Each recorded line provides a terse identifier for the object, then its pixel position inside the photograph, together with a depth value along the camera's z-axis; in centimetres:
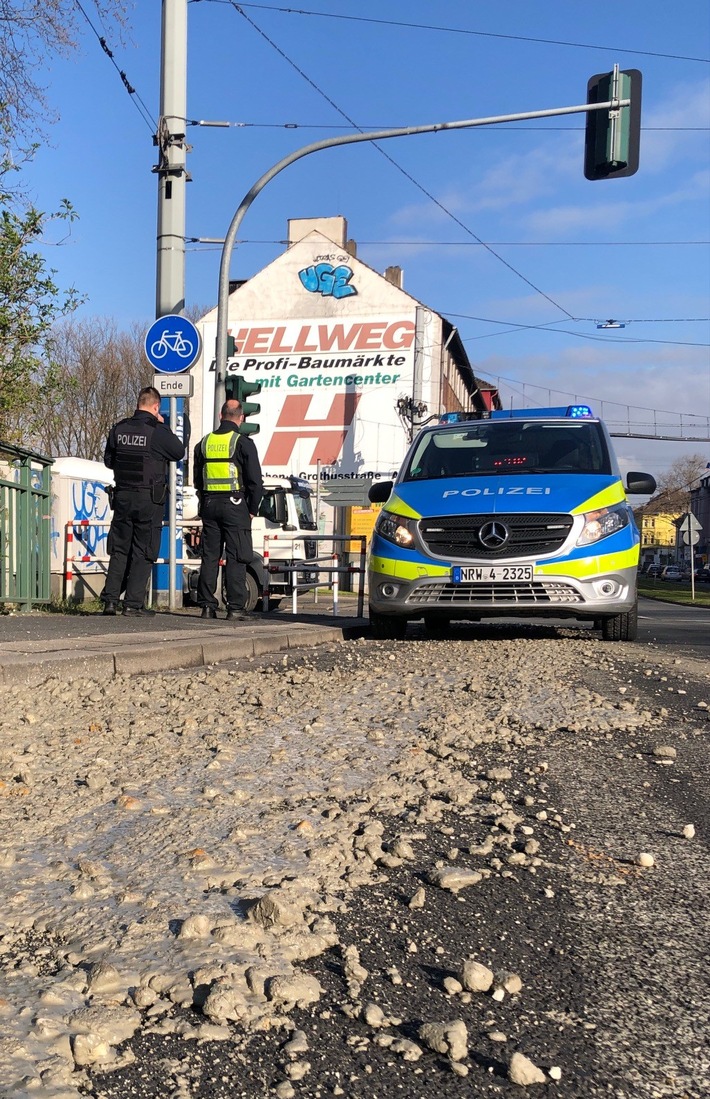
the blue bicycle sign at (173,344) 1163
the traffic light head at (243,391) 1309
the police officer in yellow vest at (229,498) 988
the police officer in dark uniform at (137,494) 974
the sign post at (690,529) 4294
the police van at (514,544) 808
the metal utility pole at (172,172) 1209
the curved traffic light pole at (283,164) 1329
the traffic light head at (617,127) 1374
